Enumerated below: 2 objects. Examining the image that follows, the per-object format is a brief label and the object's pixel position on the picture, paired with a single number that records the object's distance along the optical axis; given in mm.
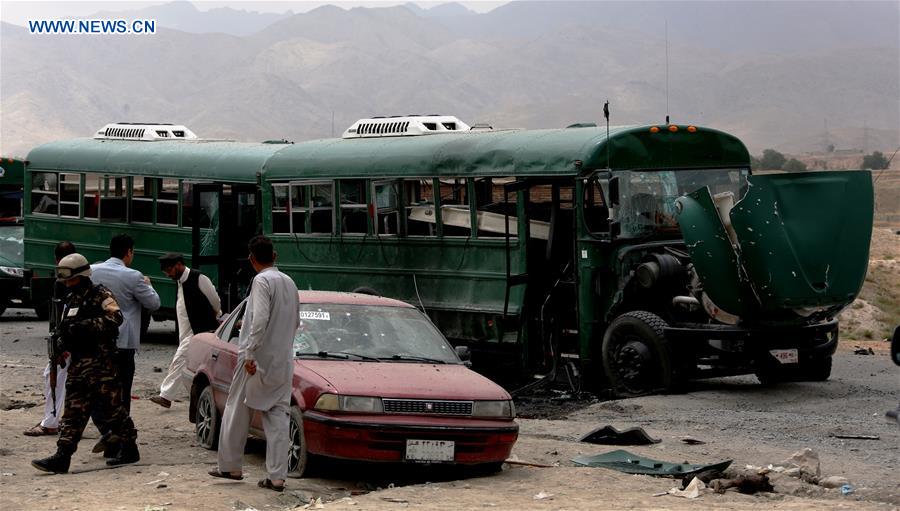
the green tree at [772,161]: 87400
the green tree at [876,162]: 84406
